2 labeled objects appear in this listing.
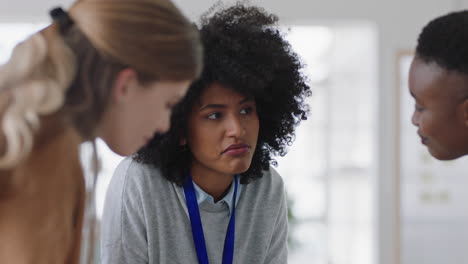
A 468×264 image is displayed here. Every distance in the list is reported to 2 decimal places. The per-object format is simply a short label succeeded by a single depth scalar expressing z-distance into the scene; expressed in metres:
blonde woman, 1.21
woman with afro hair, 1.66
